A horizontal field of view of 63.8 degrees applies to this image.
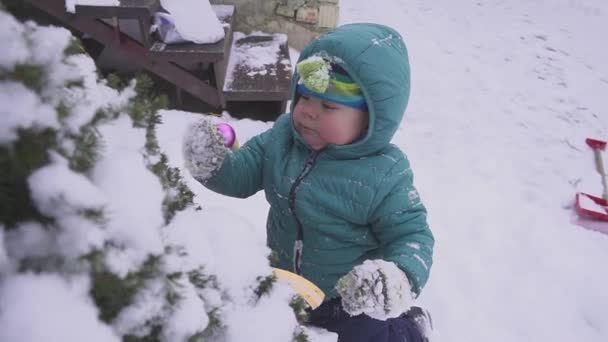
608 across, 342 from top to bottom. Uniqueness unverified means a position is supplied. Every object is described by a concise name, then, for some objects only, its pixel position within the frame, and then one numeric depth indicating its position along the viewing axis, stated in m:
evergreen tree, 0.45
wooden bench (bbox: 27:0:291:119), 3.12
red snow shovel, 3.28
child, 1.48
